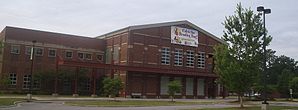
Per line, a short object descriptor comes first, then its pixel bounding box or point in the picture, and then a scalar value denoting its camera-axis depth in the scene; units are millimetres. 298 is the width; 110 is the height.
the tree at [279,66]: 106938
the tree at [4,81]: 47934
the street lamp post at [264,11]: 28234
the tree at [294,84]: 66062
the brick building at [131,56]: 58906
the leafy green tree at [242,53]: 31062
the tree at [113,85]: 46188
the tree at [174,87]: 51594
